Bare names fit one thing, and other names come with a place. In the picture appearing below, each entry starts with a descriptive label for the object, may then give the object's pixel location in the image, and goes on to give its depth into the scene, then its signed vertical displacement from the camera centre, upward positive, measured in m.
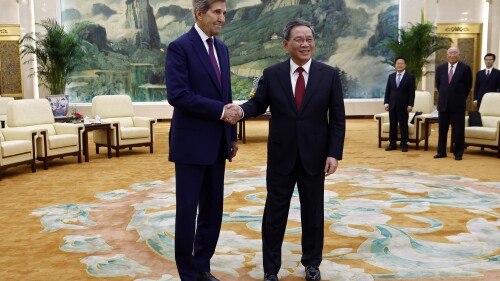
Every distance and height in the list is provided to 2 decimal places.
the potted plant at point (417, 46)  13.57 +0.98
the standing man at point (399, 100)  9.60 -0.27
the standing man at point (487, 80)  10.27 +0.09
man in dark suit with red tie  3.29 -0.29
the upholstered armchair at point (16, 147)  7.43 -0.85
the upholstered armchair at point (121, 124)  9.39 -0.68
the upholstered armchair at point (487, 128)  8.84 -0.72
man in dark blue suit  2.98 -0.23
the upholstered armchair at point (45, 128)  8.23 -0.66
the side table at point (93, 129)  9.02 -0.74
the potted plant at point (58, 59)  11.36 +0.60
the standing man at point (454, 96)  8.51 -0.17
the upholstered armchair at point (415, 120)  9.91 -0.64
